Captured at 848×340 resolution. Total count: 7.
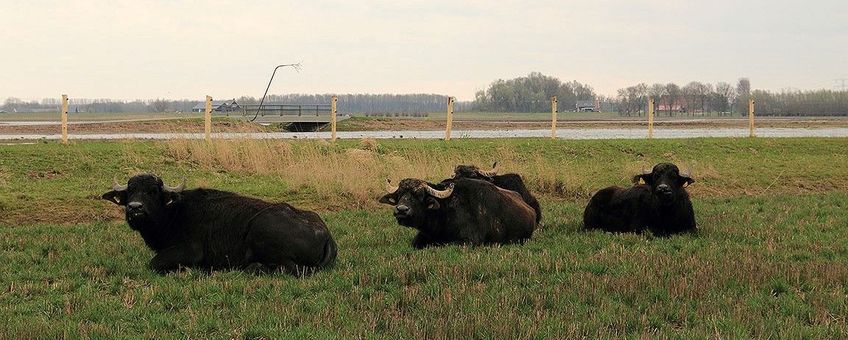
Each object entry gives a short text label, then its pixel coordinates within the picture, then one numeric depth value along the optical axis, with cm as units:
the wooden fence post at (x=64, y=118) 2602
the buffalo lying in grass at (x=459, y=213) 1253
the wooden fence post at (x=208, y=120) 2672
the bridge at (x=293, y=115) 4894
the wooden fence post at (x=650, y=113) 3738
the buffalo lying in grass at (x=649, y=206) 1411
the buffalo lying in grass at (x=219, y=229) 1025
